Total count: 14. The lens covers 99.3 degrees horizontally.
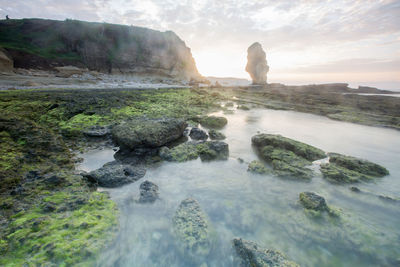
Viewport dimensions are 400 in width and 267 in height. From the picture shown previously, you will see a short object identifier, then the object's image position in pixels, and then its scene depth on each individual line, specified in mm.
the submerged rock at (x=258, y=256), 2459
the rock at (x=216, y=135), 7952
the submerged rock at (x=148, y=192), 3804
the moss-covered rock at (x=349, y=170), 4808
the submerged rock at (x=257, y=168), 5121
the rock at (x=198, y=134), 7625
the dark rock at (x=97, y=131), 7008
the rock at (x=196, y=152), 5789
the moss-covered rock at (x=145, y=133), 5938
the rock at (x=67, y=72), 33506
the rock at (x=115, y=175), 4176
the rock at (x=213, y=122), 10216
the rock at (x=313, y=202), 3582
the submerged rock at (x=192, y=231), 2803
